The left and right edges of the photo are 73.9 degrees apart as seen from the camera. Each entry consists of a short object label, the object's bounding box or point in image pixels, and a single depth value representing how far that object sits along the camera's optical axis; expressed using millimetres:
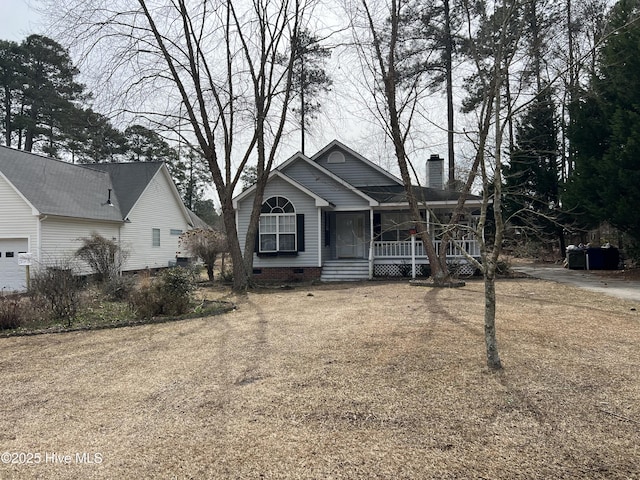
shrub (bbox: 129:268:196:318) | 8664
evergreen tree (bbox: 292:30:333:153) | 15094
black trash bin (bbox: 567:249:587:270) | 19000
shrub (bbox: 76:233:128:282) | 13164
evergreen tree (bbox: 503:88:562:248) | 24078
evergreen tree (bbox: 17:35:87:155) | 28812
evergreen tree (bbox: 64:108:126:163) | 28761
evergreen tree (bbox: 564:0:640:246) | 14359
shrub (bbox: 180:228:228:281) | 17156
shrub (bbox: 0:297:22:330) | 7949
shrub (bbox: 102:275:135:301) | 11102
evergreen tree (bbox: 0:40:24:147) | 28703
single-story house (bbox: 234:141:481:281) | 16797
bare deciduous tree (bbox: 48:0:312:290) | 13609
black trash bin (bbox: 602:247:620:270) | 18547
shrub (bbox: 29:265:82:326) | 8625
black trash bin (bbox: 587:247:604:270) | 18641
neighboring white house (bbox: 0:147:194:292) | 15695
